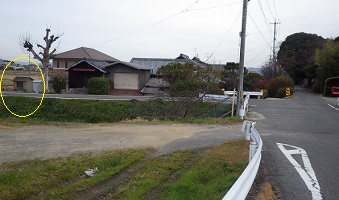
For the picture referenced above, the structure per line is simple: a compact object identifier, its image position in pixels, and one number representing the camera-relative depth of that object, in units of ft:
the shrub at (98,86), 108.68
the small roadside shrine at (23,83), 106.11
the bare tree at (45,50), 104.53
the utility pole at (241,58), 51.32
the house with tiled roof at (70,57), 181.37
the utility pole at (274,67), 144.44
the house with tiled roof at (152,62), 141.28
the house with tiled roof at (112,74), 119.96
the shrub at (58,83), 115.10
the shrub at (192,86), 82.69
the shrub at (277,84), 109.40
